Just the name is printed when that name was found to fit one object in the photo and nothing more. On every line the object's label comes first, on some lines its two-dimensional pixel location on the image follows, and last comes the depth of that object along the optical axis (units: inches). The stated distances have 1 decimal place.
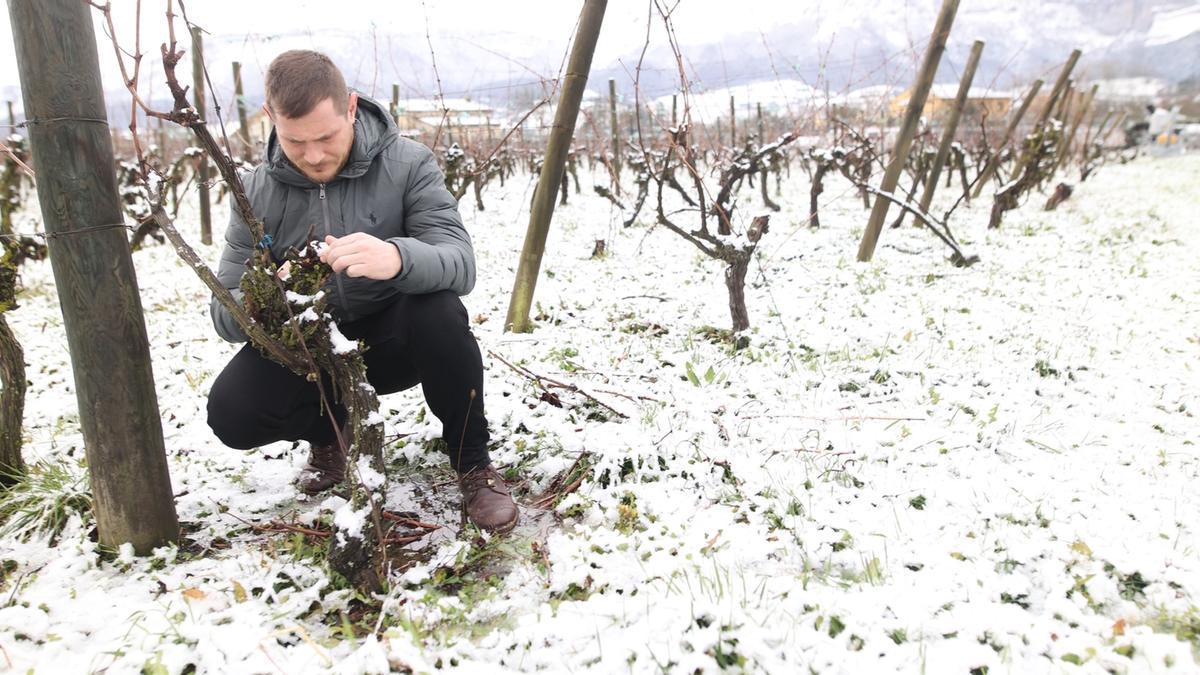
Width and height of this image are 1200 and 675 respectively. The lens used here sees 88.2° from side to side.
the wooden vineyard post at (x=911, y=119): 183.8
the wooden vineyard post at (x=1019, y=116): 322.4
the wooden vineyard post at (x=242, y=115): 241.3
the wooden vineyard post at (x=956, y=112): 227.6
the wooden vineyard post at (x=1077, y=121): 510.8
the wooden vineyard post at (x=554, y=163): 115.7
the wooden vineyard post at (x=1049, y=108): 313.6
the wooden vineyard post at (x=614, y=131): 387.7
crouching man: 67.4
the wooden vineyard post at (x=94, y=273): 53.4
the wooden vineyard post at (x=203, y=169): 218.1
